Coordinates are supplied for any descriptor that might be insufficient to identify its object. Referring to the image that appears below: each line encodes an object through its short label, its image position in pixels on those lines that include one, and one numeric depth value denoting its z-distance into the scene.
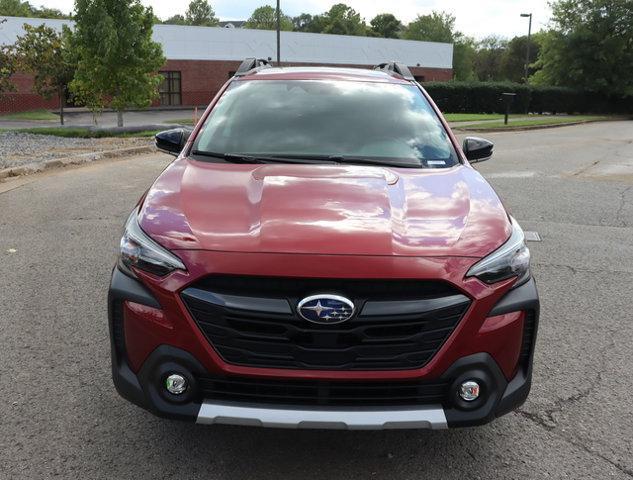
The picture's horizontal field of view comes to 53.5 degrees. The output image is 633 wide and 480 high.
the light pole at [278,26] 33.52
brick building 39.19
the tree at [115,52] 19.92
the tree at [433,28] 90.00
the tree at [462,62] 83.44
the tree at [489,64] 96.74
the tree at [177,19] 125.21
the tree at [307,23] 114.88
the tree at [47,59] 21.89
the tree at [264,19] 107.62
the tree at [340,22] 103.25
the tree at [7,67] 18.63
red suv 2.53
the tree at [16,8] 83.06
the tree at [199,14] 121.62
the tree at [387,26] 113.56
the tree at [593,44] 45.38
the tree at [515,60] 87.38
